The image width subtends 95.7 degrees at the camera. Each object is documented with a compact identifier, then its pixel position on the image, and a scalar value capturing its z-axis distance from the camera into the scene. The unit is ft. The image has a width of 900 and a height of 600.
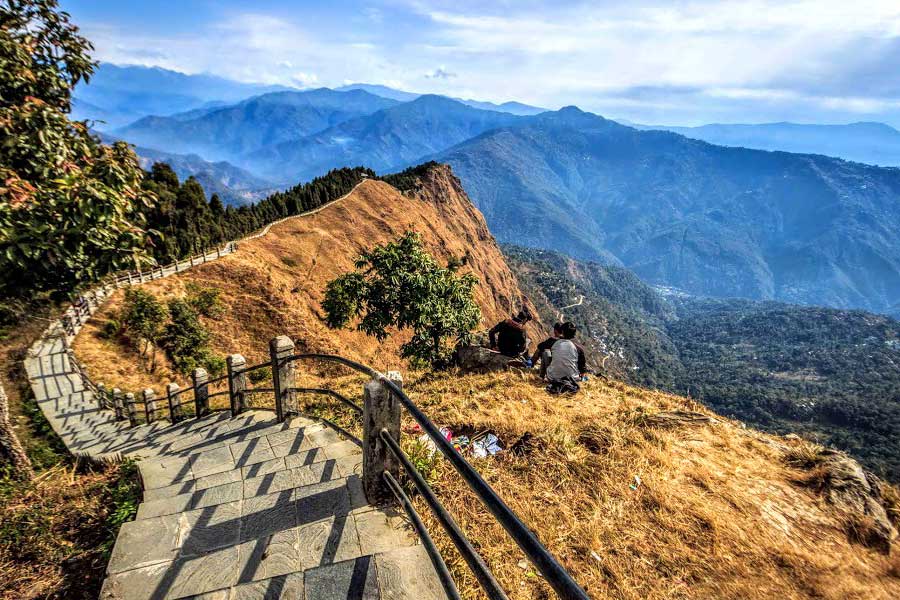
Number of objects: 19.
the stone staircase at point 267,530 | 10.44
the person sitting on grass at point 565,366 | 30.76
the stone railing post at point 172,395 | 38.24
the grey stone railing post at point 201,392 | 30.68
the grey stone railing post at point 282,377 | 21.53
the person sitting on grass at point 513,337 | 38.75
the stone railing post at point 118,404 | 44.06
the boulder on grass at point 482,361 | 38.09
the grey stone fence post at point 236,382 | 24.81
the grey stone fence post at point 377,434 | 12.63
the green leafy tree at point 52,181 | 15.38
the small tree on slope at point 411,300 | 47.06
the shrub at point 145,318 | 72.43
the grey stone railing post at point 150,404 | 39.42
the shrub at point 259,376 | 74.95
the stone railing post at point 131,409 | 41.37
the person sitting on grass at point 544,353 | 34.40
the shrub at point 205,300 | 92.79
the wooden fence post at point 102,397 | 49.98
